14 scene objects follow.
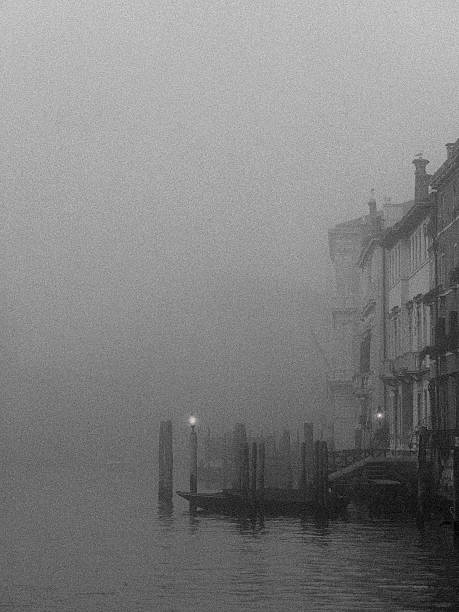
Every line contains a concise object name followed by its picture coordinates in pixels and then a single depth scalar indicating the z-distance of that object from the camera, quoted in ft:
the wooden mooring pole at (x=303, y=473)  181.65
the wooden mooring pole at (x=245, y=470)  180.75
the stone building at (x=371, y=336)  238.48
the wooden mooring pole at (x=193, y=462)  196.34
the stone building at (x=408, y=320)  196.65
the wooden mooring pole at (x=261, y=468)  176.96
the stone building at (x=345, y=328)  289.94
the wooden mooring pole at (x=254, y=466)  177.40
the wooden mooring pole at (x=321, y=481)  165.89
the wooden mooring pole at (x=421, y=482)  148.97
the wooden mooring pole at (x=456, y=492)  127.54
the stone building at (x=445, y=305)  171.22
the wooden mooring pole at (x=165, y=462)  221.46
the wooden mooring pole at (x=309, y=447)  198.43
